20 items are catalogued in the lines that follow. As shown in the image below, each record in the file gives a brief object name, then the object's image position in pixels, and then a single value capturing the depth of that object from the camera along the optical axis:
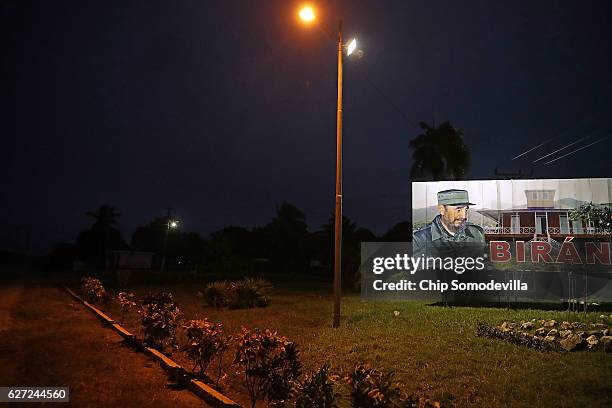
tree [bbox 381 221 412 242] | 42.94
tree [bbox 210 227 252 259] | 54.28
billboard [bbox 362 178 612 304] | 16.12
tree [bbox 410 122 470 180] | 31.83
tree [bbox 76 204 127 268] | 79.62
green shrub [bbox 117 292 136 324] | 13.20
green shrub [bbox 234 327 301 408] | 6.04
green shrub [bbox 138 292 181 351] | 9.90
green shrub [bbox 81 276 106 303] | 19.05
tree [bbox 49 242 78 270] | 83.25
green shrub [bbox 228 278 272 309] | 18.02
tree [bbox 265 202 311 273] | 59.34
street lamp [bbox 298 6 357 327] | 12.47
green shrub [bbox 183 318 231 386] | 7.70
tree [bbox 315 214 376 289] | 58.25
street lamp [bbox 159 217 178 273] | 60.59
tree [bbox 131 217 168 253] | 80.17
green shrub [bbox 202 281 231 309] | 18.34
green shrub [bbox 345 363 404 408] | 4.52
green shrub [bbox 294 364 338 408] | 5.07
